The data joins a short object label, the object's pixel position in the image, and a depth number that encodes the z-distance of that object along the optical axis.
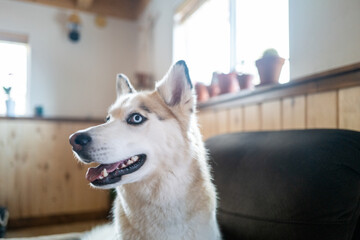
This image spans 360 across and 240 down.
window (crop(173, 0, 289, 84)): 1.87
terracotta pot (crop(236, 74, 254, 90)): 1.90
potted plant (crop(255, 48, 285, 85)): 1.61
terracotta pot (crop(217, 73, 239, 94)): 2.09
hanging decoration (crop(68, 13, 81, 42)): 3.74
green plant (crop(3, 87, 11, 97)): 3.08
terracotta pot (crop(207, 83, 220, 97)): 2.22
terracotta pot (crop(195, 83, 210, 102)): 2.40
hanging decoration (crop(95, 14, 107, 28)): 4.00
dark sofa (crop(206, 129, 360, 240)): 0.83
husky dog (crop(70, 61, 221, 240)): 0.97
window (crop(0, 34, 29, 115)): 3.46
